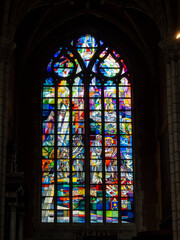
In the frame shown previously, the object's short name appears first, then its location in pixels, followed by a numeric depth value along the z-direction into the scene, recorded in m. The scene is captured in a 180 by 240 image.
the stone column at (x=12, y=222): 17.98
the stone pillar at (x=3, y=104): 17.41
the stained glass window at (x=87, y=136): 23.03
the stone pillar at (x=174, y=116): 17.50
